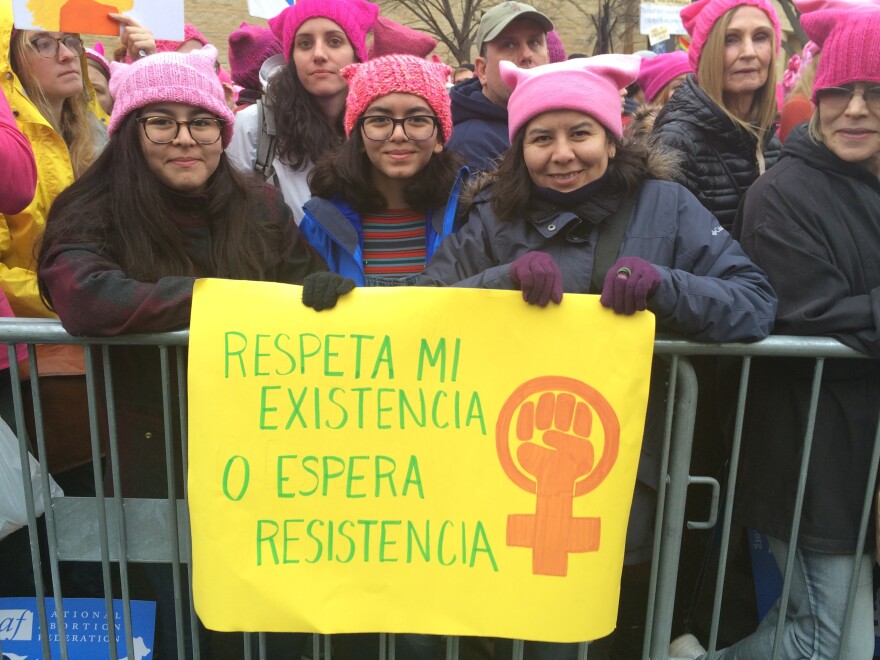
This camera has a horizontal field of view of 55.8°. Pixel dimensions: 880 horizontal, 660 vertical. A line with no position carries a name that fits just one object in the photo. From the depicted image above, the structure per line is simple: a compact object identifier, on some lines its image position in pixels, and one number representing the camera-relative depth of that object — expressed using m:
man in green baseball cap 3.62
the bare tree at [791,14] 17.00
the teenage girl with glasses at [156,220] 2.46
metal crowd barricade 2.32
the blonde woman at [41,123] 2.98
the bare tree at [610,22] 17.78
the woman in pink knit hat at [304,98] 3.46
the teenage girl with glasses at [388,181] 2.86
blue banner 2.62
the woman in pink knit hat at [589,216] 2.46
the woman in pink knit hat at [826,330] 2.41
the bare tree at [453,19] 19.45
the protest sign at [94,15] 2.93
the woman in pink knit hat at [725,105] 3.35
